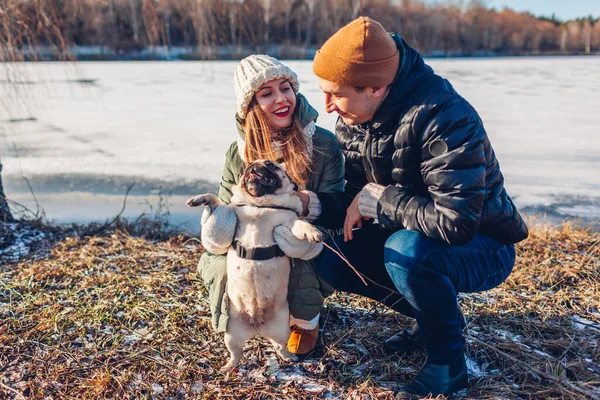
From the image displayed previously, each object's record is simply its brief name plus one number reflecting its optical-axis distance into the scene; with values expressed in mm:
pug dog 1989
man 1769
